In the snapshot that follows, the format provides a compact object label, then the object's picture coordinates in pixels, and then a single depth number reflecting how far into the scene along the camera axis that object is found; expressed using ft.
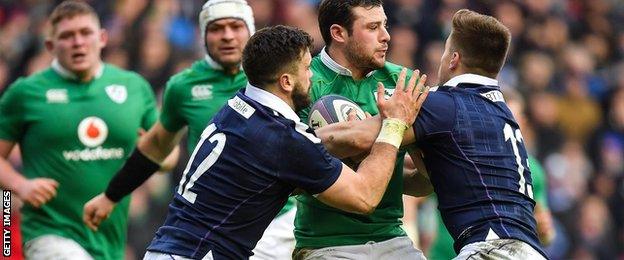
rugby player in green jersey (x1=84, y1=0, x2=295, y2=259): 60.80
